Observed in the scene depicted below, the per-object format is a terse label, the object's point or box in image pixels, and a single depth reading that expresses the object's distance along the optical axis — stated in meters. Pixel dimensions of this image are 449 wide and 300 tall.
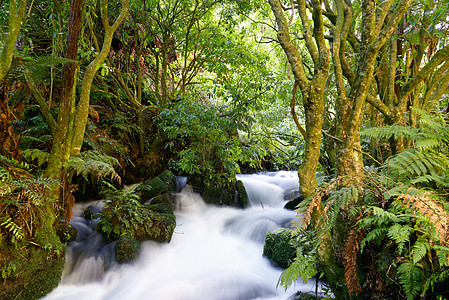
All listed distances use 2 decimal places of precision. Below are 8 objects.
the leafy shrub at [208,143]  5.41
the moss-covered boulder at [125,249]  3.81
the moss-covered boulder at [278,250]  3.88
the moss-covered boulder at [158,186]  5.46
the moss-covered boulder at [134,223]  4.12
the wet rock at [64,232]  3.44
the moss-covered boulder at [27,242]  2.57
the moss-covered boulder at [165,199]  5.39
